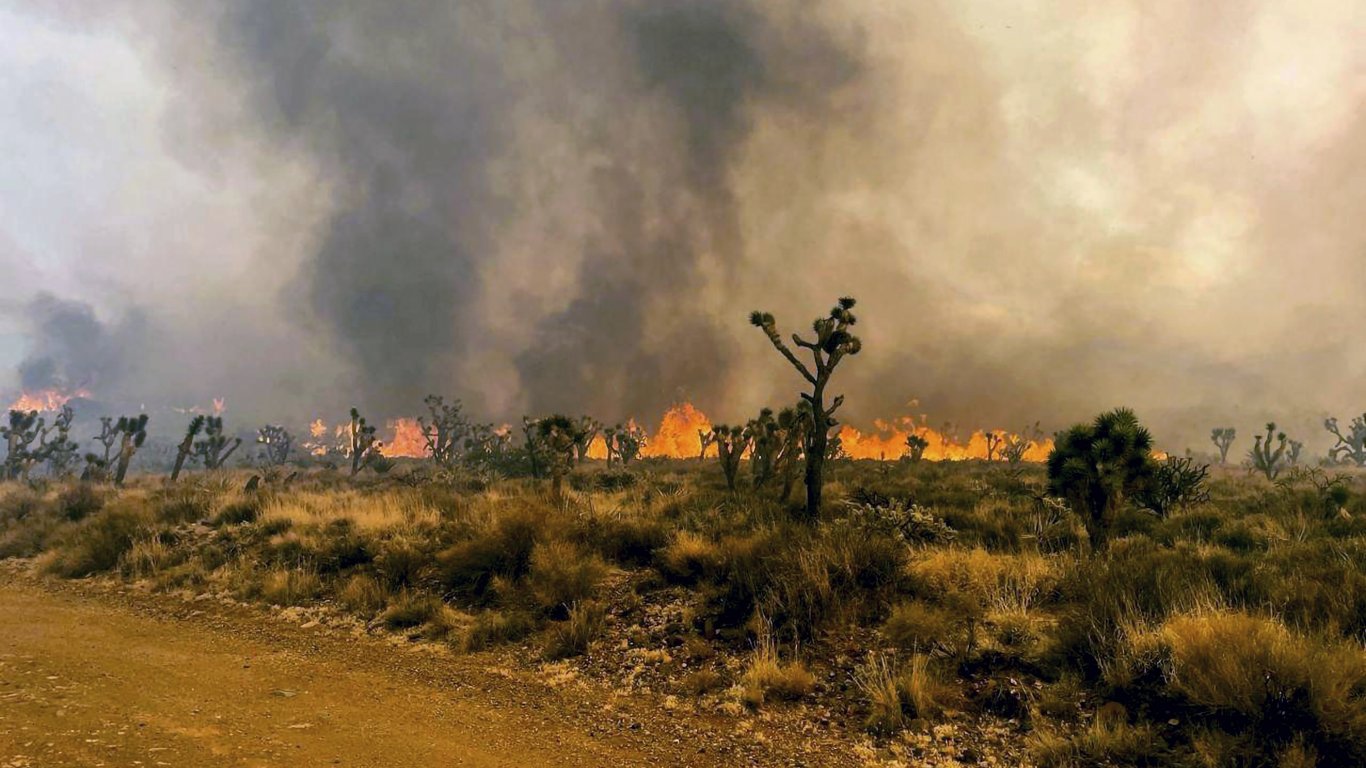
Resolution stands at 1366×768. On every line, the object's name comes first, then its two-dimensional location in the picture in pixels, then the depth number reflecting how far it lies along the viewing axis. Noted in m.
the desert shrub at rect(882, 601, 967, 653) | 7.47
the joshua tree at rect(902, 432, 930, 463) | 54.34
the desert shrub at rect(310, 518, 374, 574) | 12.75
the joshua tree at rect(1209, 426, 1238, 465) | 77.94
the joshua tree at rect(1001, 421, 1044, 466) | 56.85
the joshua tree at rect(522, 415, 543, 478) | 41.75
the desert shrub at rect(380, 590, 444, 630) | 9.95
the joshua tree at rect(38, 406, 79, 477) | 54.86
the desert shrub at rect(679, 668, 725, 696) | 7.30
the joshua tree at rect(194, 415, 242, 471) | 53.75
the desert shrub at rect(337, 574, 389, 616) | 10.57
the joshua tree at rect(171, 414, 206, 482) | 45.78
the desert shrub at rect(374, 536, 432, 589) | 11.65
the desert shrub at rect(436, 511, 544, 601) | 11.02
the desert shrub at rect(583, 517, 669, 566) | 12.21
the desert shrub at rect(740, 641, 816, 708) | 6.92
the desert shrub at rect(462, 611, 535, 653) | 8.94
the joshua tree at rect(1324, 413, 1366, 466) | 68.19
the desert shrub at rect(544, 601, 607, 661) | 8.55
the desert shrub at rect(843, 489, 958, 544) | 11.41
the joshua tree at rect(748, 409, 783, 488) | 27.22
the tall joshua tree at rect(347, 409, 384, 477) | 54.38
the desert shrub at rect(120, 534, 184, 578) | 13.43
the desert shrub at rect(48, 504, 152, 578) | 14.15
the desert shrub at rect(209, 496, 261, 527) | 16.67
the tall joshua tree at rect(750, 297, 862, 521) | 15.88
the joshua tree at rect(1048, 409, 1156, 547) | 12.57
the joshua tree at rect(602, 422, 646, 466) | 62.41
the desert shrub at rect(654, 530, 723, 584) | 10.57
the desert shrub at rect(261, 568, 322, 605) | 11.25
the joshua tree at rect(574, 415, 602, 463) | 51.53
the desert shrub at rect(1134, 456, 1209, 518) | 17.11
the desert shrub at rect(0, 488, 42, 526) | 21.69
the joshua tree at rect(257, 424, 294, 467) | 74.56
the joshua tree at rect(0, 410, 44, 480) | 50.19
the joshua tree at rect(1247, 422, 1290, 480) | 40.88
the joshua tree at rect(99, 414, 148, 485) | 43.00
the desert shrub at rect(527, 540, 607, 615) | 9.87
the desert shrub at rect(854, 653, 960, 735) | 6.20
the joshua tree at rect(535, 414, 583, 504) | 23.67
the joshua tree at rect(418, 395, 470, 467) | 68.62
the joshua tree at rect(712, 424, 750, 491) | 29.09
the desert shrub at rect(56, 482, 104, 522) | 20.66
